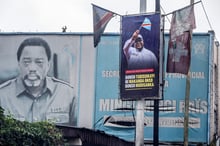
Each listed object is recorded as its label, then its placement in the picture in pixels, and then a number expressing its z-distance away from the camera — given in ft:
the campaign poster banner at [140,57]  86.84
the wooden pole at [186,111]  94.38
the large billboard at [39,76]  122.93
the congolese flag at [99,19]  90.27
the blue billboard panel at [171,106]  117.70
